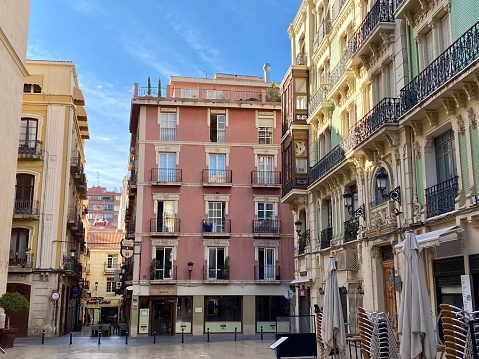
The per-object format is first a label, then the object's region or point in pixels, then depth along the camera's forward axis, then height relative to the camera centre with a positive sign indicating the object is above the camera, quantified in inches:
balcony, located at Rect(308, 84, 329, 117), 997.1 +344.9
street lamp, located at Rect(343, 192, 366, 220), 786.8 +120.1
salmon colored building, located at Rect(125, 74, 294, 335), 1390.3 +181.4
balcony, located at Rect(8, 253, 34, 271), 1284.4 +71.8
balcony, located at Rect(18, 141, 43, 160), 1328.7 +327.8
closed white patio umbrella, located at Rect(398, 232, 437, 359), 377.1 -16.3
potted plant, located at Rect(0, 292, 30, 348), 909.1 -25.4
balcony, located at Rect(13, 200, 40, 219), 1299.2 +185.5
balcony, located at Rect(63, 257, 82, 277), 1381.0 +65.2
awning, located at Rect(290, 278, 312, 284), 1020.5 +16.8
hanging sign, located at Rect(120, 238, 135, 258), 1168.2 +88.8
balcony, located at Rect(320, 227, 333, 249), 959.6 +89.2
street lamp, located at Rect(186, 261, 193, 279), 1392.7 +54.6
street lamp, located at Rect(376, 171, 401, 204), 668.1 +119.8
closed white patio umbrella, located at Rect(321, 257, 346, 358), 526.0 -33.4
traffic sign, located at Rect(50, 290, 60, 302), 1245.1 -10.2
